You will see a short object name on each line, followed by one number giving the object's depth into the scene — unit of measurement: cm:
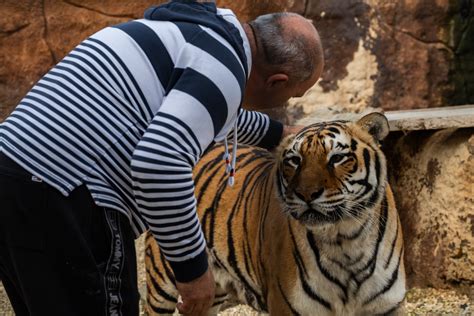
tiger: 346
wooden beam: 496
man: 227
